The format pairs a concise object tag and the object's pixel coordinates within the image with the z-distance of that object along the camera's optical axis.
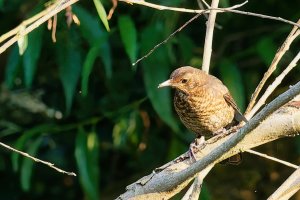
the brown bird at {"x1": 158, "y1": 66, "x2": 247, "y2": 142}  7.74
